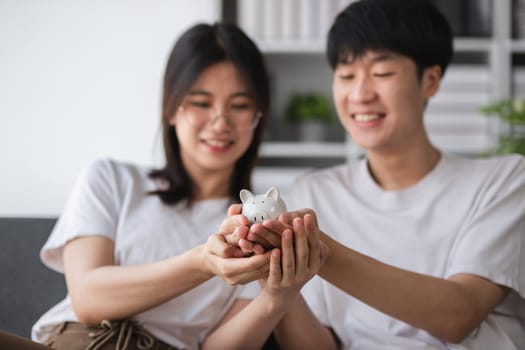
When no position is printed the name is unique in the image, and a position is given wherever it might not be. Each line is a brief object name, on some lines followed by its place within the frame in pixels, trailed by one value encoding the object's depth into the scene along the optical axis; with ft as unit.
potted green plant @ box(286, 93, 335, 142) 8.84
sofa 4.92
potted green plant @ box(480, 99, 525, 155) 7.25
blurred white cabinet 8.38
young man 3.78
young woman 3.97
